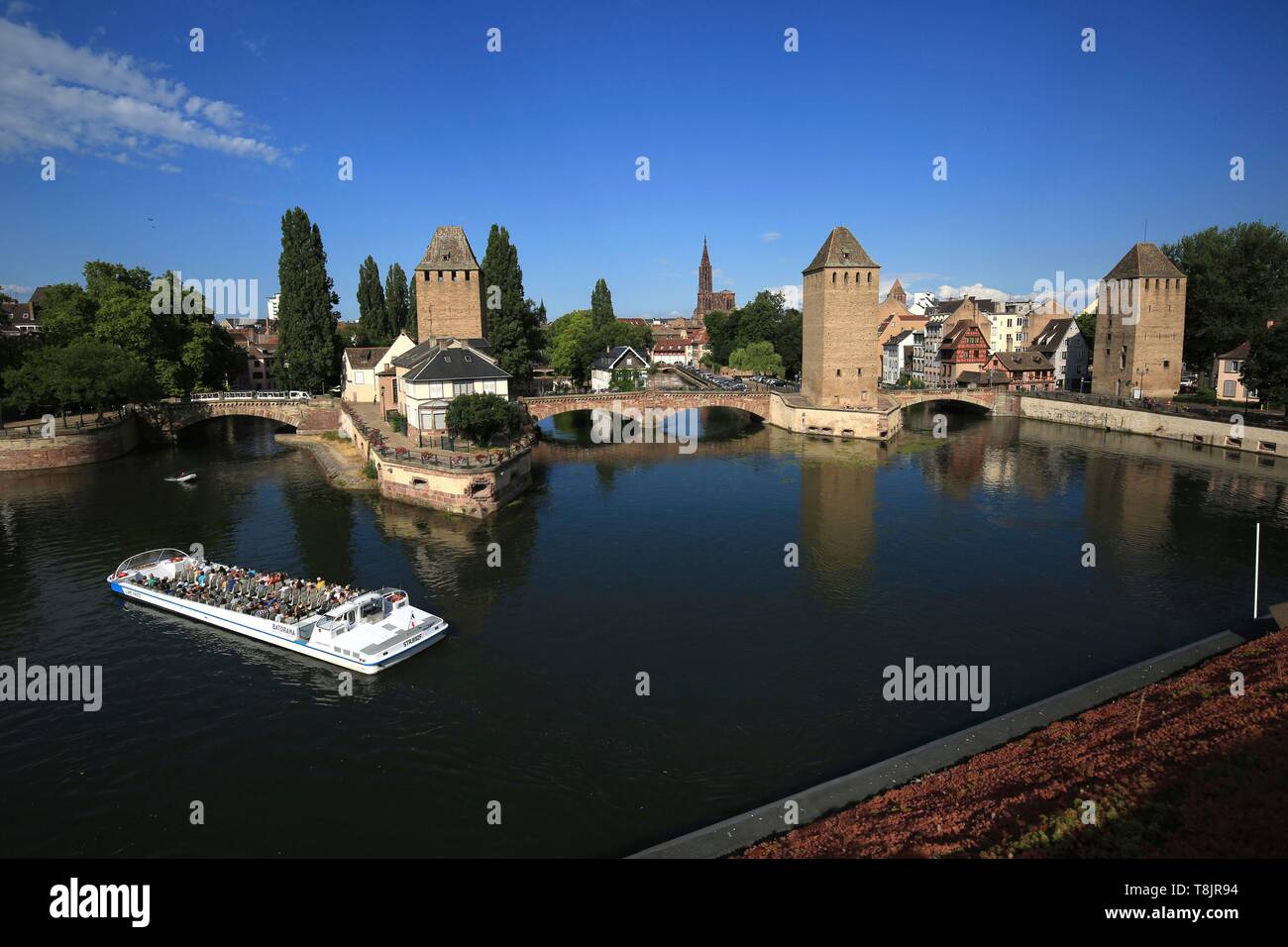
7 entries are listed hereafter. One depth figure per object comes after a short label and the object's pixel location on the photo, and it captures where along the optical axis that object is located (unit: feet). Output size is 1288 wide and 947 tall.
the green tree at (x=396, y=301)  250.57
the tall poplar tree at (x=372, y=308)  244.22
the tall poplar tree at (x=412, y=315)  246.88
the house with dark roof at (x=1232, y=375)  188.96
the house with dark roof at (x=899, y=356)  313.73
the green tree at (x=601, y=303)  309.01
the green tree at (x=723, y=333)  347.15
